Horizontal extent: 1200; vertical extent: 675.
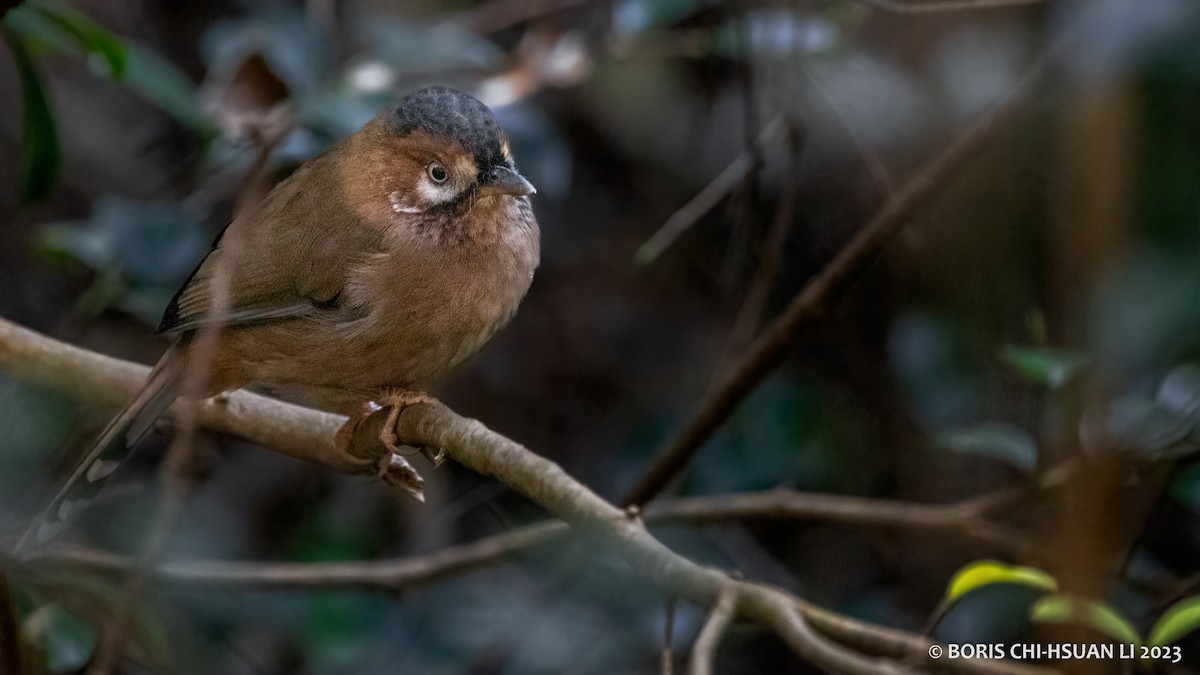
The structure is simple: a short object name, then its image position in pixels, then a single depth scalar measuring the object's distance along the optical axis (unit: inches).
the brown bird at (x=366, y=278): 251.3
